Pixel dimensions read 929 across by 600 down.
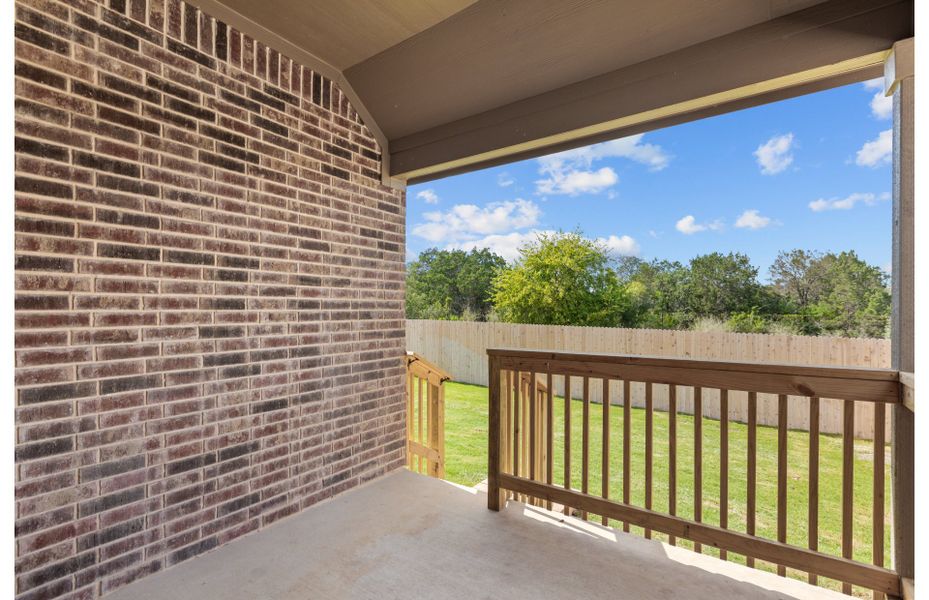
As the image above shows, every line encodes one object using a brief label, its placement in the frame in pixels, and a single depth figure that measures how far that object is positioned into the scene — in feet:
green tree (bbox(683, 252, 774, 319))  29.89
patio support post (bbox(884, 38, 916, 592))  5.93
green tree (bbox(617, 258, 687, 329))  30.99
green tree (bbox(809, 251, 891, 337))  22.85
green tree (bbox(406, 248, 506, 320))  40.45
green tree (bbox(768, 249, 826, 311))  27.40
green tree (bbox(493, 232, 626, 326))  32.40
